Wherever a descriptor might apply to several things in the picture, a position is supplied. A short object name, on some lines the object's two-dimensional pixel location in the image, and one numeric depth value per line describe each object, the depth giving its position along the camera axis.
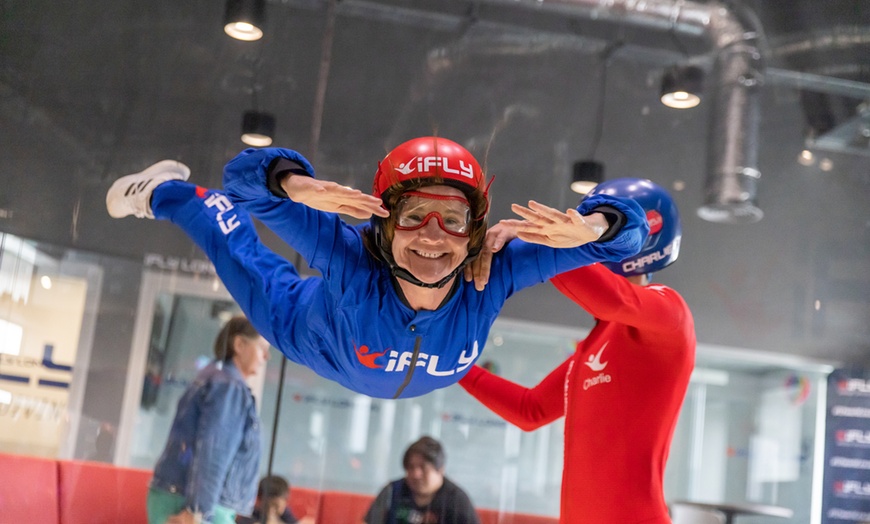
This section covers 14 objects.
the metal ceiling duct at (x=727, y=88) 4.03
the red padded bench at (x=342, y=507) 3.69
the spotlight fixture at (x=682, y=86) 4.12
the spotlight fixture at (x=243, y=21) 3.78
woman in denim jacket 3.36
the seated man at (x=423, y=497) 3.68
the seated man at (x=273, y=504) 3.39
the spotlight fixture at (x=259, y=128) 3.73
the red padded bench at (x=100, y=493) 3.38
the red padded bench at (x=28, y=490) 3.29
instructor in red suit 2.03
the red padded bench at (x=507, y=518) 3.82
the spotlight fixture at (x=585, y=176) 4.03
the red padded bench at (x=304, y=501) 3.66
